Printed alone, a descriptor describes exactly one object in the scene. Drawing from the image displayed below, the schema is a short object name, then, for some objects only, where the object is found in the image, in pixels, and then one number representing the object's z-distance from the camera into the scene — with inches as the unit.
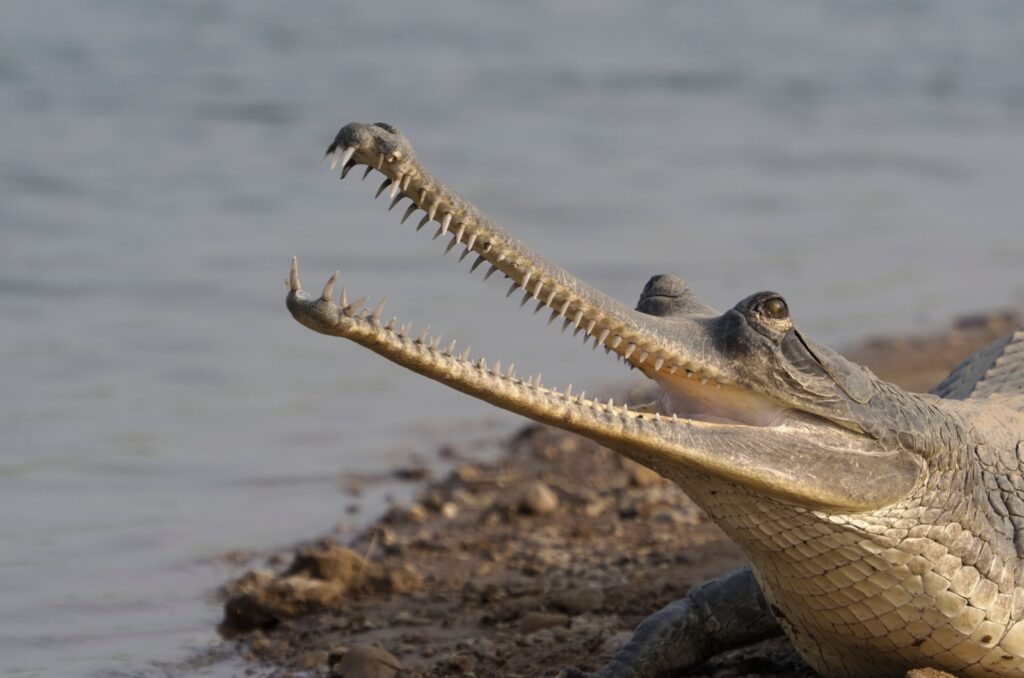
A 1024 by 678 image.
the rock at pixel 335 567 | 494.3
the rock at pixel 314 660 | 430.3
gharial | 304.2
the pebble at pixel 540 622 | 442.6
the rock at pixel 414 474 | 616.1
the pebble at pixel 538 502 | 574.2
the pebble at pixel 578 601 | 455.8
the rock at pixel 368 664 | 402.6
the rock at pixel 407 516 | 567.5
